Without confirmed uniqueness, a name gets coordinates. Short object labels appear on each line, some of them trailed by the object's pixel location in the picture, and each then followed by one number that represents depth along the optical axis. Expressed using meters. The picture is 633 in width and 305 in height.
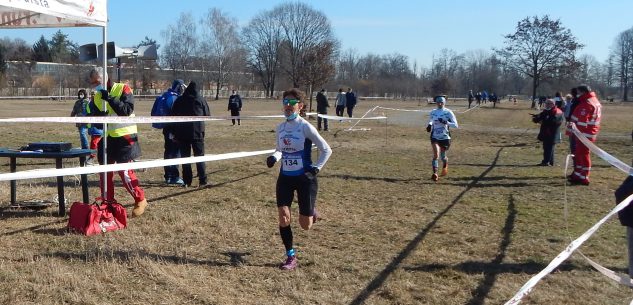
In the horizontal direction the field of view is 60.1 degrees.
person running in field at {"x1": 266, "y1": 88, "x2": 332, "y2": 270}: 5.57
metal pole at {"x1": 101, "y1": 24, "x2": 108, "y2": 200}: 7.24
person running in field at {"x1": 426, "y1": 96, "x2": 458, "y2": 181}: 11.13
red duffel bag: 6.52
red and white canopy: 6.10
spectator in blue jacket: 10.01
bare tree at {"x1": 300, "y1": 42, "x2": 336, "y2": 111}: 35.84
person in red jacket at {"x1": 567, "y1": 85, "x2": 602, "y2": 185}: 10.70
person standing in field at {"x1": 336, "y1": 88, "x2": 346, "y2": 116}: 28.30
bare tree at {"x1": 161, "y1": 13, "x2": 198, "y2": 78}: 86.69
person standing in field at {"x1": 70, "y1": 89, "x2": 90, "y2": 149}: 13.71
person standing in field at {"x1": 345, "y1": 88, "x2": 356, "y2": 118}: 28.89
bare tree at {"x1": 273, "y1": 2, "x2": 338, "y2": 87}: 92.76
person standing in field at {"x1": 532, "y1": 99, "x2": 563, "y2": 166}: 13.78
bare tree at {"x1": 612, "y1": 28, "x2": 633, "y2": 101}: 109.88
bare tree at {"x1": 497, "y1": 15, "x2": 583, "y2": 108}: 65.06
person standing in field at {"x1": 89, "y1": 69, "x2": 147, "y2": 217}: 7.22
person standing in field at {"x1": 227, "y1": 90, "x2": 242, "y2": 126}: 26.22
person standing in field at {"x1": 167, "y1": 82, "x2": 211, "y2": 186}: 9.75
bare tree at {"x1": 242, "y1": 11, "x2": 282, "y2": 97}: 98.50
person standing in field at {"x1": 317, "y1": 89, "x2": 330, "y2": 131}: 24.74
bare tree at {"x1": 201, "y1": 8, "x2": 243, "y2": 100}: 85.00
